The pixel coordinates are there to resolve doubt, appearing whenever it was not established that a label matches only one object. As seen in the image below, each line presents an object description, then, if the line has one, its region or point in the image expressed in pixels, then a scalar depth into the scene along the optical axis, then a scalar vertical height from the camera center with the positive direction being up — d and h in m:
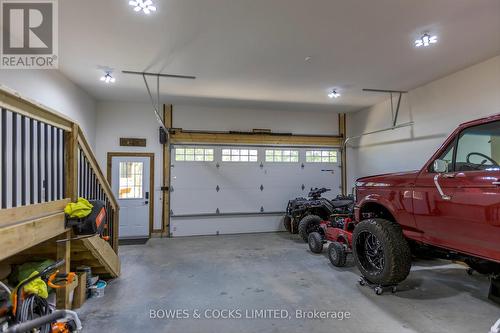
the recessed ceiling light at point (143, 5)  2.82 +1.73
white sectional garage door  7.08 -0.30
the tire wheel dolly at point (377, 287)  3.42 -1.46
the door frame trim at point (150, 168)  6.72 +0.15
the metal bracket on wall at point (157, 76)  4.86 +1.75
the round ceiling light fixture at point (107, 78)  4.82 +1.68
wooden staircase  1.96 -0.15
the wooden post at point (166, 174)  6.95 -0.01
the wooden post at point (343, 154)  8.17 +0.52
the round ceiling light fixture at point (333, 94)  5.96 +1.69
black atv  5.93 -0.86
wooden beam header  7.13 +0.92
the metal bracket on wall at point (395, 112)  5.92 +1.36
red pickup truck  2.47 -0.45
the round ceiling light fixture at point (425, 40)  3.53 +1.68
